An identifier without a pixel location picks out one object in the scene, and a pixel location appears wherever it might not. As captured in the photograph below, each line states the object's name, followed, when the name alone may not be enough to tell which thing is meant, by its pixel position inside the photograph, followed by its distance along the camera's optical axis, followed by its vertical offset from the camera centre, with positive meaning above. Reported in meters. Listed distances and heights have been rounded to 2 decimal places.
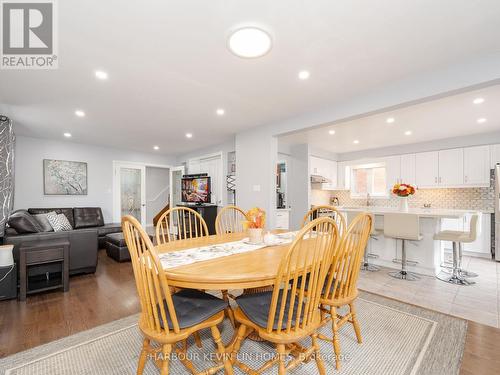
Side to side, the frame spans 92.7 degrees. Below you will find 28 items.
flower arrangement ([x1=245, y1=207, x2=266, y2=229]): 2.04 -0.26
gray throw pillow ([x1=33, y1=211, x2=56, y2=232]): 3.89 -0.54
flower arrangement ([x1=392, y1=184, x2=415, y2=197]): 3.63 -0.04
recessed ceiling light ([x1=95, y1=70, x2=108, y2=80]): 2.41 +1.19
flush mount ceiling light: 1.84 +1.18
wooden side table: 2.62 -0.80
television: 5.97 +0.02
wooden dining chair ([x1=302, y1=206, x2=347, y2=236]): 2.06 -0.26
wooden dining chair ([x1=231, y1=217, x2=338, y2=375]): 1.16 -0.70
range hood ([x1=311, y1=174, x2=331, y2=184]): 5.81 +0.22
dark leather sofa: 2.90 -0.75
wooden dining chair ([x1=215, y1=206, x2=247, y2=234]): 2.57 -0.41
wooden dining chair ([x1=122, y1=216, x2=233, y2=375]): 1.16 -0.70
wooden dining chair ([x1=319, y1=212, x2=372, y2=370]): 1.57 -0.58
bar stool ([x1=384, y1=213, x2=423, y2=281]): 3.06 -0.56
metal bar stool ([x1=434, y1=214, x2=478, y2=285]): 2.96 -0.84
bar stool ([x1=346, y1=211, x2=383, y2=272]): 3.56 -1.09
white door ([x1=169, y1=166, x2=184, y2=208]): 7.29 +0.09
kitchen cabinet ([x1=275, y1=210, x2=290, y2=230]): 5.22 -0.68
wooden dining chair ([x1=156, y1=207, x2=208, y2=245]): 2.19 -0.82
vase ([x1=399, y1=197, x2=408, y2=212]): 3.75 -0.26
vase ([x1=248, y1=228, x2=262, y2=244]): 2.02 -0.39
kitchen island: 3.30 -0.89
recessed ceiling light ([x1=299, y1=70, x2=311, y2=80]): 2.45 +1.19
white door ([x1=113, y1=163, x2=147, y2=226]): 6.35 -0.05
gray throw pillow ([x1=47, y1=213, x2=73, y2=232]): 4.27 -0.60
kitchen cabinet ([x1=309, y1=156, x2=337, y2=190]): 5.93 +0.49
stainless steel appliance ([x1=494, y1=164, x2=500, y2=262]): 4.10 -0.47
